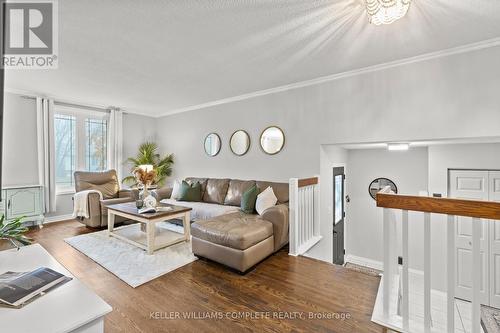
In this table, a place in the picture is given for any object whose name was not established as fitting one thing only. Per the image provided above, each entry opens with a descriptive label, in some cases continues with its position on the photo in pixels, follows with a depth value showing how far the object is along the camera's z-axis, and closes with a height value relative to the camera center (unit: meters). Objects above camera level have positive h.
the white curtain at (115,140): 5.59 +0.63
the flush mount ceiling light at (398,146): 3.33 +0.28
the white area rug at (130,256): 2.67 -1.17
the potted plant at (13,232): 1.26 -0.35
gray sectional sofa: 2.68 -0.81
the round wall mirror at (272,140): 4.24 +0.48
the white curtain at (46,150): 4.56 +0.32
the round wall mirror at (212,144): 5.20 +0.49
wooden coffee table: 3.17 -0.74
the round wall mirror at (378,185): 4.21 -0.35
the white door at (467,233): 3.33 -0.98
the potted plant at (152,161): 5.90 +0.13
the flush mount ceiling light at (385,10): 1.83 +1.23
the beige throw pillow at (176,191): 4.82 -0.50
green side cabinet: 4.10 -0.64
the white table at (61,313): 0.91 -0.61
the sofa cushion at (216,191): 4.57 -0.48
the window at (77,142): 5.01 +0.54
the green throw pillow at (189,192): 4.71 -0.51
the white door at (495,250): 3.24 -1.16
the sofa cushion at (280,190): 3.84 -0.39
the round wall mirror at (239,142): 4.71 +0.48
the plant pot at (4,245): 3.42 -1.16
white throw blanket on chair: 4.21 -0.67
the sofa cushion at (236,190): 4.28 -0.44
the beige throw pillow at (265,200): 3.58 -0.52
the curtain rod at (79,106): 4.51 +1.32
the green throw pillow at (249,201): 3.72 -0.54
